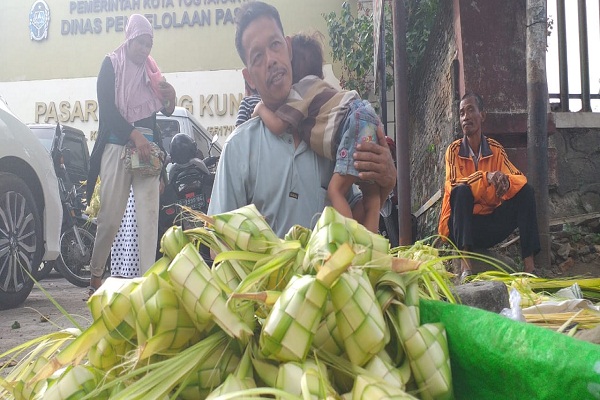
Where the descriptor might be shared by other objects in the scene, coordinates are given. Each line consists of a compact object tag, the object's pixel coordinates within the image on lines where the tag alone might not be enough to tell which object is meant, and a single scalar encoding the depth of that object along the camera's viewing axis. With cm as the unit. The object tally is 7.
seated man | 452
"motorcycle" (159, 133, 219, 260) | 696
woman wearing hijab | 539
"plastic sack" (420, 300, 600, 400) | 79
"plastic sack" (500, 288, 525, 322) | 175
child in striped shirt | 246
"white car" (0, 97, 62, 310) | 516
